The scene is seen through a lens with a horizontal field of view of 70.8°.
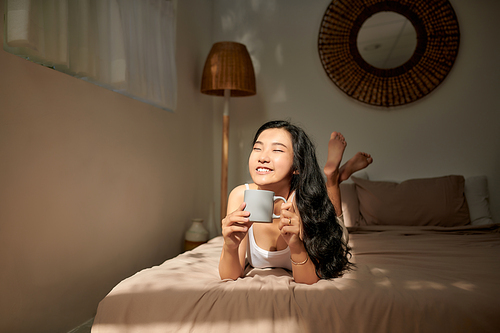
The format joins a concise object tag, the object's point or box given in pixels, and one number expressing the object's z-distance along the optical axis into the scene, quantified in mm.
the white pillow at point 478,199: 2420
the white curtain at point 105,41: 1362
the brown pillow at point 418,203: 2340
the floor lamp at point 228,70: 2709
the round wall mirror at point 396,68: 2842
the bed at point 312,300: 958
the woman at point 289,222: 1110
